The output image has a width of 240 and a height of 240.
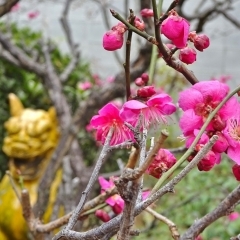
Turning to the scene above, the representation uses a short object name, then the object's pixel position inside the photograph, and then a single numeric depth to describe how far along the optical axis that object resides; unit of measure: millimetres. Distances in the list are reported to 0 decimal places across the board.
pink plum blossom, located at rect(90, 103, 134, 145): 426
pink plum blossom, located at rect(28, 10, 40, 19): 3554
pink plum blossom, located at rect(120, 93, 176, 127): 398
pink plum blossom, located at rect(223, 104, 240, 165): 395
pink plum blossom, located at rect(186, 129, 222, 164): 392
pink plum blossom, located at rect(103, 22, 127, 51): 413
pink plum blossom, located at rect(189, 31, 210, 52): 421
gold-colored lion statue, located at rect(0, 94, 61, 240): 2125
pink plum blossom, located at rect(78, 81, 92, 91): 2937
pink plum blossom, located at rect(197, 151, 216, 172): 392
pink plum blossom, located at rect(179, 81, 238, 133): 406
